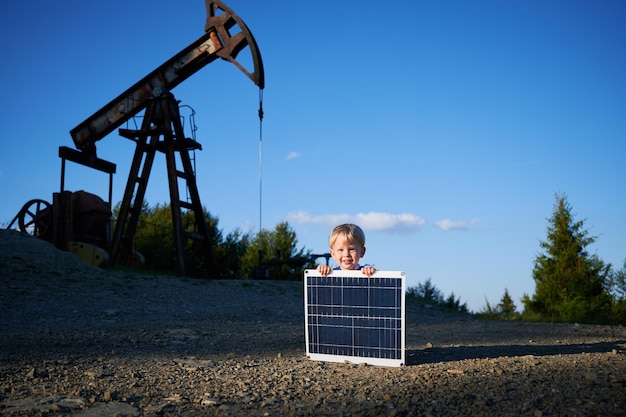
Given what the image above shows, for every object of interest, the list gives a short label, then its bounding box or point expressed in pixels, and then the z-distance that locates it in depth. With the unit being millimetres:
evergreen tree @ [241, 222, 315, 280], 21562
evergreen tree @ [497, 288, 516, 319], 23006
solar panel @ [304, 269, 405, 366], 4031
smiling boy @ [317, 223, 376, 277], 4281
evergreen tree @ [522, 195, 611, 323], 16250
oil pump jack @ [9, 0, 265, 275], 13406
